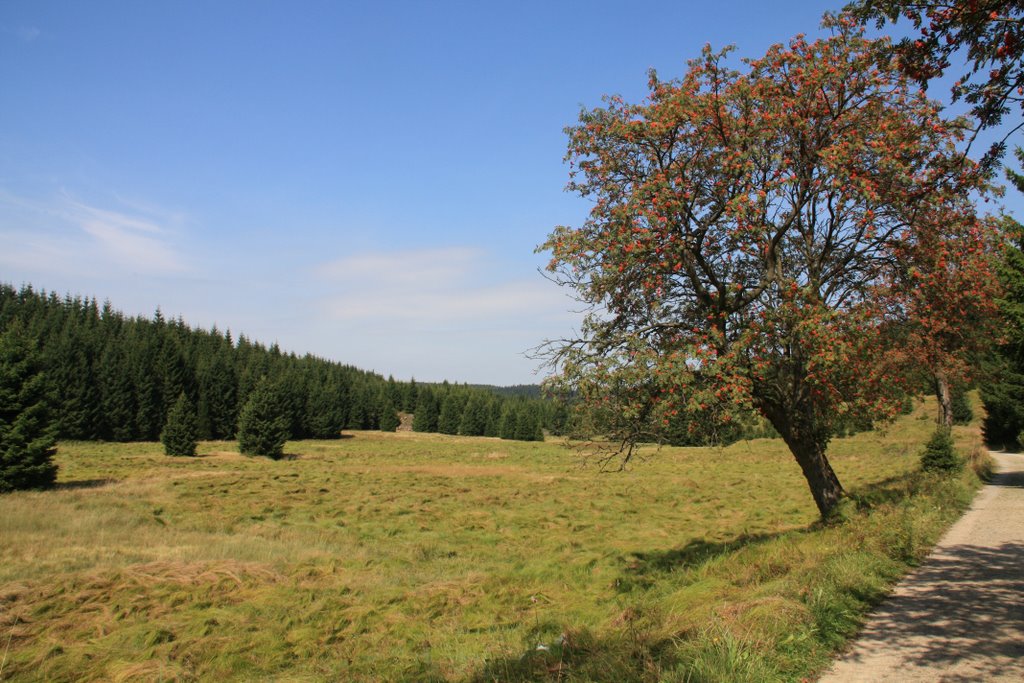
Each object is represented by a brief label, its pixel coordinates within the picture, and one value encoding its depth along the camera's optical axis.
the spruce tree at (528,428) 105.75
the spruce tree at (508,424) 108.74
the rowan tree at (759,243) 10.02
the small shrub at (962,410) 55.22
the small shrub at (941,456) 17.98
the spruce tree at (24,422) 25.80
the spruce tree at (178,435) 53.38
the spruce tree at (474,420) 115.56
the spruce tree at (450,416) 120.12
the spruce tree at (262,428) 56.12
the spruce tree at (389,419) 119.94
